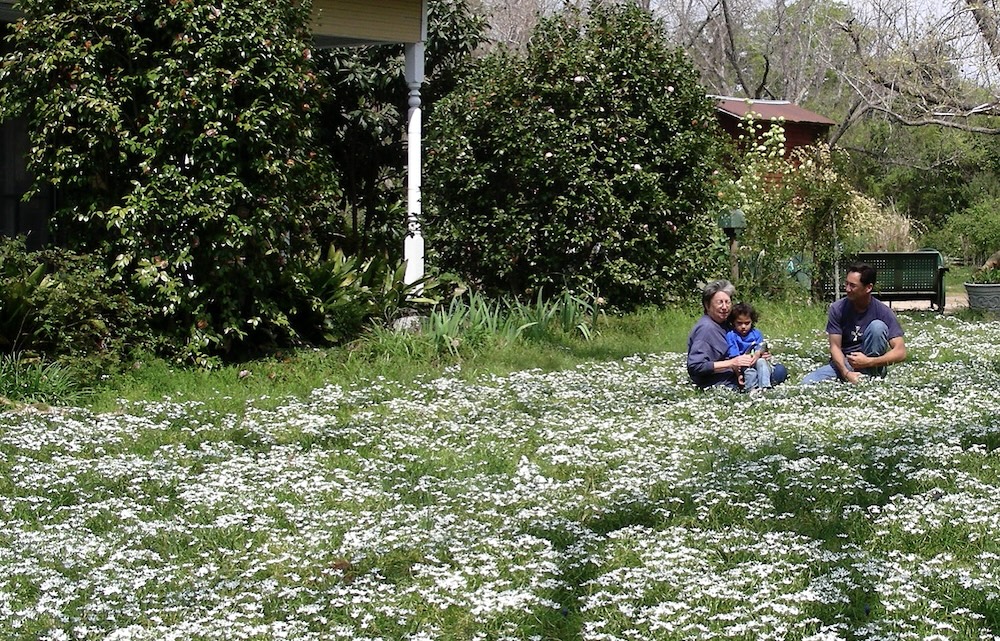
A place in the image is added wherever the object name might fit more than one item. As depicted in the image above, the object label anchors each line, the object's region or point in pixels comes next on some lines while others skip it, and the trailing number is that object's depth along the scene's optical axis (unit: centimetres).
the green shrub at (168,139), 997
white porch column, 1355
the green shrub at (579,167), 1365
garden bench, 1734
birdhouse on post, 1605
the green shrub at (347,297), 1137
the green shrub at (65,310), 924
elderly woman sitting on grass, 928
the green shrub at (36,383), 881
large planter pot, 1686
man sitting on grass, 967
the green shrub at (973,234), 2614
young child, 948
